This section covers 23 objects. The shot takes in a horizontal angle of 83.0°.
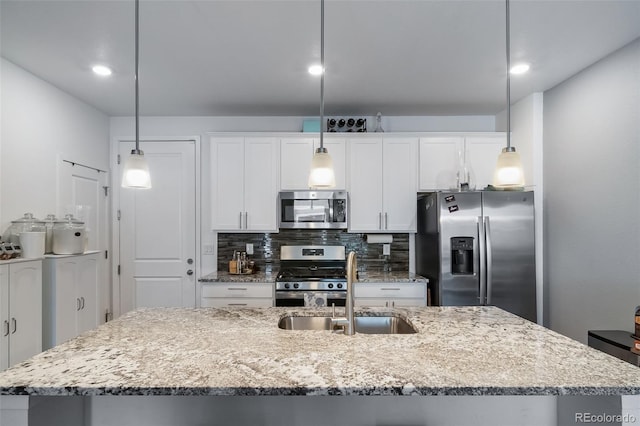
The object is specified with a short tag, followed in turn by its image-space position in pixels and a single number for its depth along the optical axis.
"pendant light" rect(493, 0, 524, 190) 1.72
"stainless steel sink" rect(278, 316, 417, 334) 1.97
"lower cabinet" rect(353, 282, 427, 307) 3.46
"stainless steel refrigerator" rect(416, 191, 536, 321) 3.20
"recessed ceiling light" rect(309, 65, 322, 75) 2.82
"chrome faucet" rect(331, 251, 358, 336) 1.65
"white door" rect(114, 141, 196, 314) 4.05
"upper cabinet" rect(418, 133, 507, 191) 3.75
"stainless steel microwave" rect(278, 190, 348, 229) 3.70
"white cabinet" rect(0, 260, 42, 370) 2.24
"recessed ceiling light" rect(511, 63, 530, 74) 2.81
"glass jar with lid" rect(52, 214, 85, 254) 2.81
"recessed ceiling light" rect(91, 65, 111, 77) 2.82
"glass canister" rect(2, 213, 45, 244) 2.58
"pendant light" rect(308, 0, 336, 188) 1.85
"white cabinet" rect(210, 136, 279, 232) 3.76
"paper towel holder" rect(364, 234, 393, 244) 3.89
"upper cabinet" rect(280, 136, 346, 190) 3.76
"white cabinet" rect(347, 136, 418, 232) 3.76
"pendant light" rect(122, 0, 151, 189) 1.81
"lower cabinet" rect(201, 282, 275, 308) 3.45
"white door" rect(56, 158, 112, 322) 3.35
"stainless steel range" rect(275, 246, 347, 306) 3.41
